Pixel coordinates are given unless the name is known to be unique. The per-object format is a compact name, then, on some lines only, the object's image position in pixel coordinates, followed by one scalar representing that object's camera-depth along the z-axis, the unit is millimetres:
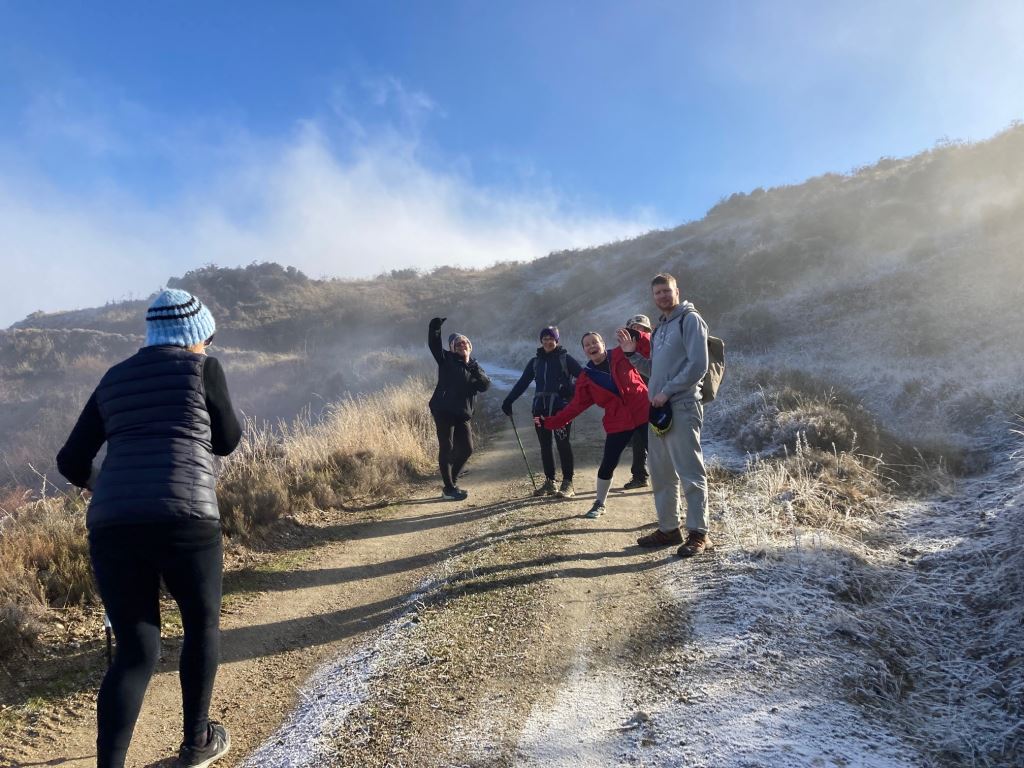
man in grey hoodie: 4535
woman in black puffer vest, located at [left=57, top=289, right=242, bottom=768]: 2301
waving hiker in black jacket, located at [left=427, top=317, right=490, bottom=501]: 6840
